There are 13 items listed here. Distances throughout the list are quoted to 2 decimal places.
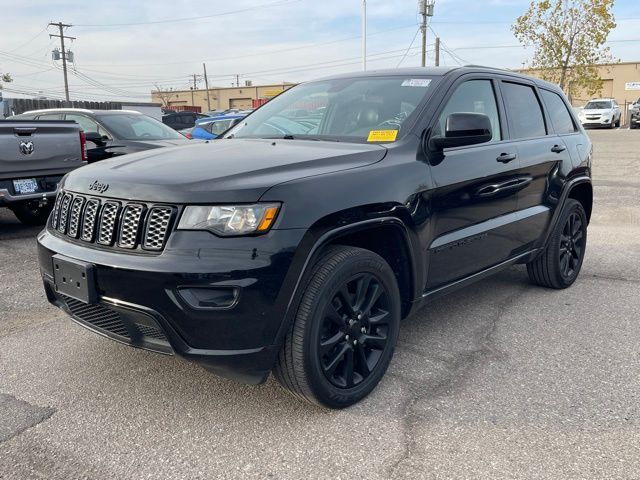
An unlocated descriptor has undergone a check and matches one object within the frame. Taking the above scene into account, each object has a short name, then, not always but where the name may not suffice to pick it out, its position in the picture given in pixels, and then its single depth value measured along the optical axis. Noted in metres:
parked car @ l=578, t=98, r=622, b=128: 33.59
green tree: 33.47
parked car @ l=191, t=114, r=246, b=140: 13.16
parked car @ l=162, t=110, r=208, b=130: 20.92
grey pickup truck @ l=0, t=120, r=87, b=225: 6.47
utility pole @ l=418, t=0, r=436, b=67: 37.03
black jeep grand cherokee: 2.49
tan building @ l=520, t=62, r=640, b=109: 54.34
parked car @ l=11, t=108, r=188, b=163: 8.45
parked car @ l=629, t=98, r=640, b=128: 31.92
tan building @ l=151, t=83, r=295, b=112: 79.75
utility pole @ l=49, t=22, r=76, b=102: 56.97
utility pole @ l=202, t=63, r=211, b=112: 77.47
